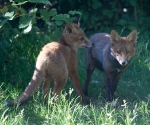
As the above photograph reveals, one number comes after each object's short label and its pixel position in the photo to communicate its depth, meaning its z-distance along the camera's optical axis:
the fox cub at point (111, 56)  12.99
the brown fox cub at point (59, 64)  12.01
